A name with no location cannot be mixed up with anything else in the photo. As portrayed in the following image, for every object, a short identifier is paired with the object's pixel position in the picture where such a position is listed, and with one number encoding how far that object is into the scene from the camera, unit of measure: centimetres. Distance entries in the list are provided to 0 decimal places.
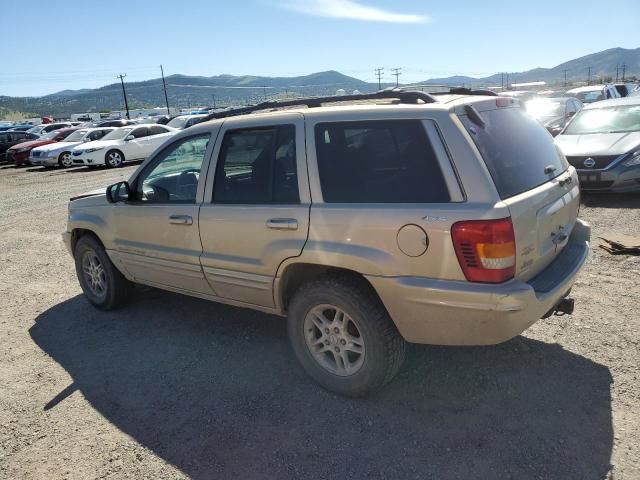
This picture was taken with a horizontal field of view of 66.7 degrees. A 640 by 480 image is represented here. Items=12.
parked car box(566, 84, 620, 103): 1891
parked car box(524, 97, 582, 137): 1302
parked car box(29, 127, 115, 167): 2041
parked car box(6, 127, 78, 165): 2222
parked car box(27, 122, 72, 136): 3278
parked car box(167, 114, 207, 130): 2503
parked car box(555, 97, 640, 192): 788
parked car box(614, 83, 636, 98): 2002
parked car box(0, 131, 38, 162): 2420
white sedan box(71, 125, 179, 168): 1889
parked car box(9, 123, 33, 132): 3873
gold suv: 268
